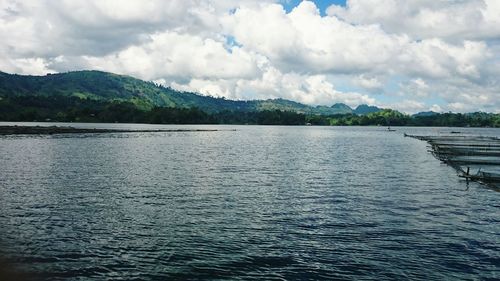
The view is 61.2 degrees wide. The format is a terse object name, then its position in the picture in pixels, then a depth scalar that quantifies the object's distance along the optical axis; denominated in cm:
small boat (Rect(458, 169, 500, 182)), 6191
